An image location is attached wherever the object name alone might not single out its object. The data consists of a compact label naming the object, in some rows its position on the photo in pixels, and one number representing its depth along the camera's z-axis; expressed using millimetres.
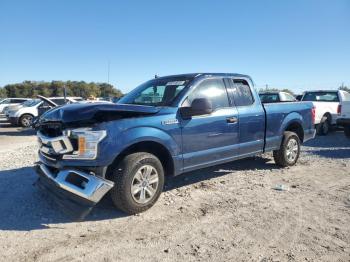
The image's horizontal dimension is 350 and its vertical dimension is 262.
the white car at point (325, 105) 13711
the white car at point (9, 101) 24984
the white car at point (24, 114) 18203
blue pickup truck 4512
